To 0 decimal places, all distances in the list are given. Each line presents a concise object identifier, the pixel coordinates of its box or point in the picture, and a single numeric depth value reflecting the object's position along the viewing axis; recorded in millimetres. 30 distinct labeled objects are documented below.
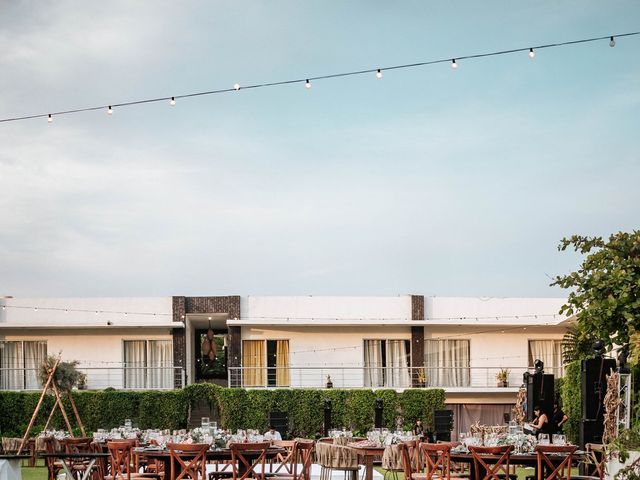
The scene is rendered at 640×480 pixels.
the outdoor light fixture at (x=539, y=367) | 20484
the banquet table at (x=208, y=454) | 13469
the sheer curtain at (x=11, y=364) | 34969
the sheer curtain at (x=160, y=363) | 34844
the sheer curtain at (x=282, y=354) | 35031
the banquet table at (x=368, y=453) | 16062
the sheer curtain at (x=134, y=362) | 34969
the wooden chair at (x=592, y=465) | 13088
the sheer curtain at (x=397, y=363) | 35094
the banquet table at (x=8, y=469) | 10047
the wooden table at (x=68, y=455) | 8590
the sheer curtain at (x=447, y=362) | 35156
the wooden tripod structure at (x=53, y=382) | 24906
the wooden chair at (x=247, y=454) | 13141
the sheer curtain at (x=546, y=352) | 35312
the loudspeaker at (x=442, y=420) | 26984
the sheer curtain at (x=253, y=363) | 34719
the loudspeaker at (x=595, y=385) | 16391
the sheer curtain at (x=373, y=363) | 35062
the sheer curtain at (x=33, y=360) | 34906
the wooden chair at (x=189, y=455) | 12961
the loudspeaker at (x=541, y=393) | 20562
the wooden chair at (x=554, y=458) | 12894
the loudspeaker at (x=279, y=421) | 29375
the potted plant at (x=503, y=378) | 34438
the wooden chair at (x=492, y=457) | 12766
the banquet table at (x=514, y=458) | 13008
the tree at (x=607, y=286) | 14445
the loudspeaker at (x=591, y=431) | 16312
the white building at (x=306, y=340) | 34531
